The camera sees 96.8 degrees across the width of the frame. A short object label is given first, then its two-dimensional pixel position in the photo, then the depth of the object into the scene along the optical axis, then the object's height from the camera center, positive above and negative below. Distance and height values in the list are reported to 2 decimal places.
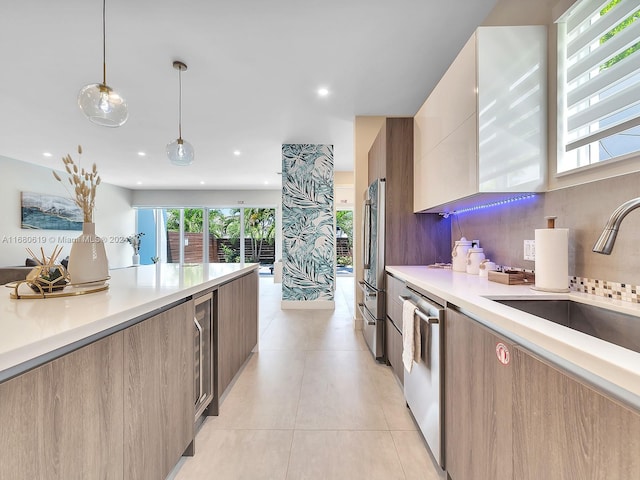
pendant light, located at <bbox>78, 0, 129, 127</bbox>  1.77 +0.87
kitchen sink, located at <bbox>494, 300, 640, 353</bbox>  1.00 -0.31
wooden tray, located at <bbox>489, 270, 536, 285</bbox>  1.48 -0.20
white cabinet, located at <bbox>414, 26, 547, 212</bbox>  1.46 +0.68
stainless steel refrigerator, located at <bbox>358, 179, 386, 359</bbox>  2.56 -0.27
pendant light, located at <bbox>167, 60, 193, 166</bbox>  2.82 +0.89
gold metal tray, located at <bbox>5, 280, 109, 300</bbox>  1.09 -0.21
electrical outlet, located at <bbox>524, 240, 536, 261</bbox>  1.56 -0.05
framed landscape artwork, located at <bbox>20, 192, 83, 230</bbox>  5.88 +0.63
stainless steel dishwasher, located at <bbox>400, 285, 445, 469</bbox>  1.32 -0.70
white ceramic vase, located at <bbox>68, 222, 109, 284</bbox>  1.25 -0.08
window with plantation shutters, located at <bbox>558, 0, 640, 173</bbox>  1.07 +0.67
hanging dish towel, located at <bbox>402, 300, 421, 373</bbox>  1.52 -0.53
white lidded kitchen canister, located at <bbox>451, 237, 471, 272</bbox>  2.08 -0.11
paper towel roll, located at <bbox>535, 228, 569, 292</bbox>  1.26 -0.09
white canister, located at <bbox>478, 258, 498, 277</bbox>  1.77 -0.17
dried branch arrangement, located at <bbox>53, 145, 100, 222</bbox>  1.29 +0.21
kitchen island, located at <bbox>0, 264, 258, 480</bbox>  0.66 -0.43
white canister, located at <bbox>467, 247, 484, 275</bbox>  1.93 -0.13
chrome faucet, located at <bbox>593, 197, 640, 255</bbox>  0.79 +0.03
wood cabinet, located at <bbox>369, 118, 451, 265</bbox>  2.59 +0.21
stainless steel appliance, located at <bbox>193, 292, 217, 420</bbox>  1.57 -0.66
